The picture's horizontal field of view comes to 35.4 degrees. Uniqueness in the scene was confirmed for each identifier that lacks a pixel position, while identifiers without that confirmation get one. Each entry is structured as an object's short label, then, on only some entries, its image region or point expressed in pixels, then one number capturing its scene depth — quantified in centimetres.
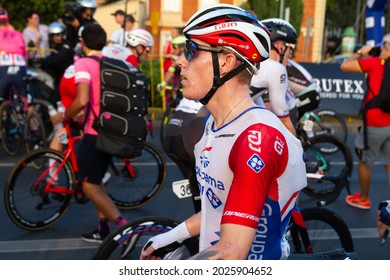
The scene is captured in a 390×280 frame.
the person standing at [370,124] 647
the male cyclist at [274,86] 468
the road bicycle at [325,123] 800
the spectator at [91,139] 519
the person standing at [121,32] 1246
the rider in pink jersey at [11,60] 922
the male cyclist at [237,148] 201
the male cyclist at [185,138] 407
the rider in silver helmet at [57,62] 907
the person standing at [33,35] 1302
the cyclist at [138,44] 805
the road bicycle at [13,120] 922
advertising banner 1391
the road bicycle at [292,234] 350
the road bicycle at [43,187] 577
